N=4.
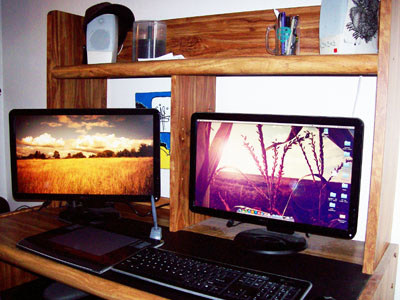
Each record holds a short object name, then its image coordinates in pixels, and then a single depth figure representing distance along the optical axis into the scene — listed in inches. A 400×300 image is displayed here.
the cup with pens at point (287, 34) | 50.1
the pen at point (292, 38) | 50.1
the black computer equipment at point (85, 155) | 57.0
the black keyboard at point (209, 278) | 35.4
